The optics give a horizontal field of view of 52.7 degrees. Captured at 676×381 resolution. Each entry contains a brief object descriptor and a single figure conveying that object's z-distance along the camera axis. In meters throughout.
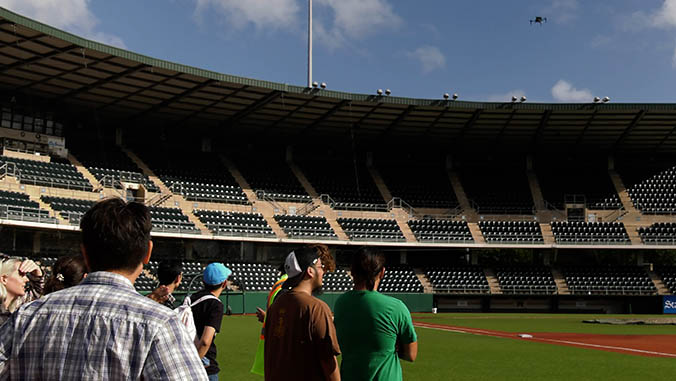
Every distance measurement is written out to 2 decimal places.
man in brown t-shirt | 4.57
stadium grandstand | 39.22
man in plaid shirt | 2.43
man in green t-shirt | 5.15
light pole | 43.12
